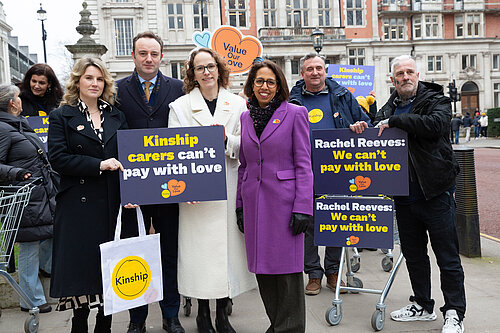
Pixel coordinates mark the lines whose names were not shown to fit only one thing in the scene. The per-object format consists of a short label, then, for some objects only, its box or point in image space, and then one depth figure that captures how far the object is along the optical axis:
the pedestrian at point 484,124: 33.87
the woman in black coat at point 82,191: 3.30
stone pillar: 11.09
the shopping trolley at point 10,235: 3.74
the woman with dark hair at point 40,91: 5.28
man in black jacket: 3.58
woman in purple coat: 3.28
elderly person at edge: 4.30
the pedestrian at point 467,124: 30.99
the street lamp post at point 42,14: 20.14
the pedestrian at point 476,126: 33.91
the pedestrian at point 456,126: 29.30
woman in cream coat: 3.69
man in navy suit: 3.81
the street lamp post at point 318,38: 17.79
